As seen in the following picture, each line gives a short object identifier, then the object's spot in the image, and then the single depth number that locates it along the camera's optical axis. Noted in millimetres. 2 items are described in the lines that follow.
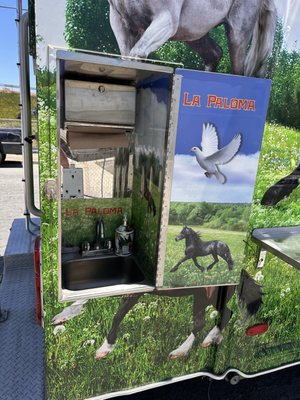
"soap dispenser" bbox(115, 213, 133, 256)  2400
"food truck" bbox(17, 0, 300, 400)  1458
